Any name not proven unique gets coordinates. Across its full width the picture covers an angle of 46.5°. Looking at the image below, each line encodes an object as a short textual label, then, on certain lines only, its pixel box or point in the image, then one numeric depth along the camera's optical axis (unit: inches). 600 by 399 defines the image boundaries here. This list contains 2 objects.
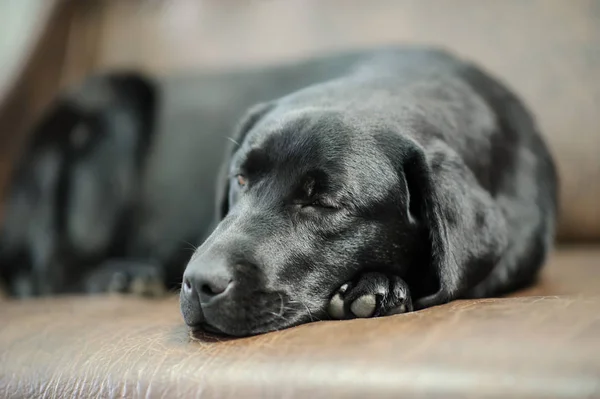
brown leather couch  35.8
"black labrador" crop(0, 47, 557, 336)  50.4
